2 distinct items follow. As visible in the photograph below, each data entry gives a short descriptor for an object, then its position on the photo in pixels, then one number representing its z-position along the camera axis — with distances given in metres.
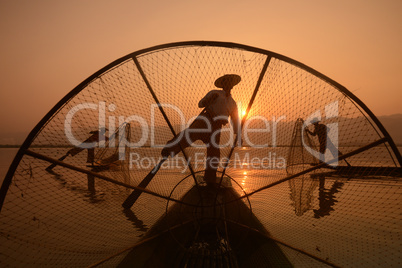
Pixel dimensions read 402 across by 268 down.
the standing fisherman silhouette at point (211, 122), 3.28
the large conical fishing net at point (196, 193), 2.42
